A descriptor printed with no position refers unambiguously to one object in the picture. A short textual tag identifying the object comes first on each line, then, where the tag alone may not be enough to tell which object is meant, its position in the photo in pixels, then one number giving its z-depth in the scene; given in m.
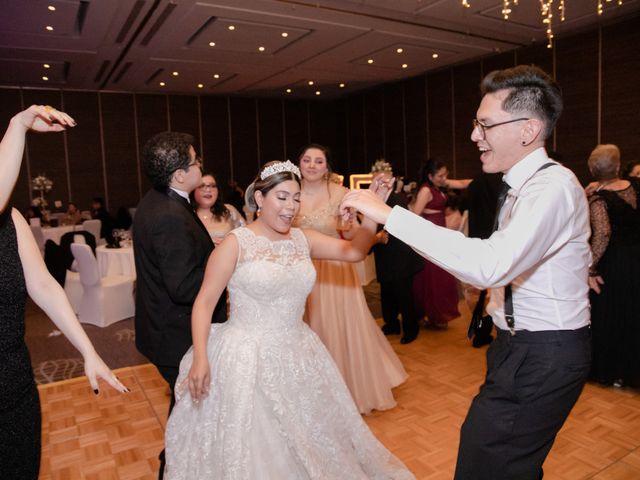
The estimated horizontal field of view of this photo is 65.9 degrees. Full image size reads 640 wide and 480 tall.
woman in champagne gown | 3.34
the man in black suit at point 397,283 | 3.62
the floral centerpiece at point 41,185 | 10.51
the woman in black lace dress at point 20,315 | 1.28
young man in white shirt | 1.44
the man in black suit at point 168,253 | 2.20
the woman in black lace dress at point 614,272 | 3.56
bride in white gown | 2.00
